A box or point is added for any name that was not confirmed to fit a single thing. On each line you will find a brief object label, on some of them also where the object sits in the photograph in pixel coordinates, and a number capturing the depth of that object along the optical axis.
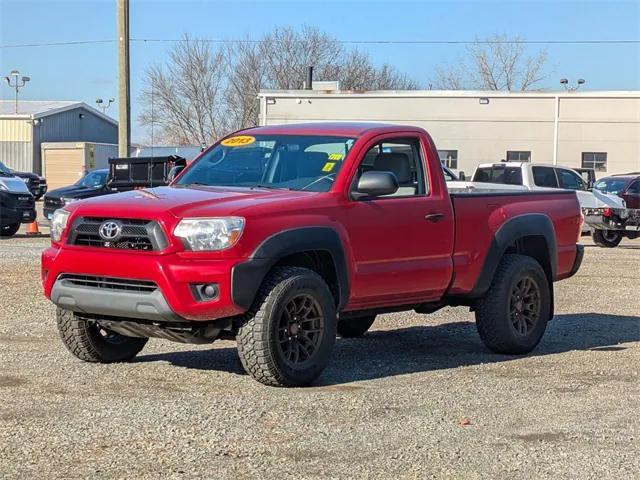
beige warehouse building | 43.47
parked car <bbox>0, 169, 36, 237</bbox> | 22.45
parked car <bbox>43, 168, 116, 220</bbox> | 25.81
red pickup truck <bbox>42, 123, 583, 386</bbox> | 7.16
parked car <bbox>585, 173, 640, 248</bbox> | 22.52
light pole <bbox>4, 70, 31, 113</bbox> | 72.88
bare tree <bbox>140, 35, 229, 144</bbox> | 62.00
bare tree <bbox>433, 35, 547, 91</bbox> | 68.56
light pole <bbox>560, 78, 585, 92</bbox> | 54.30
